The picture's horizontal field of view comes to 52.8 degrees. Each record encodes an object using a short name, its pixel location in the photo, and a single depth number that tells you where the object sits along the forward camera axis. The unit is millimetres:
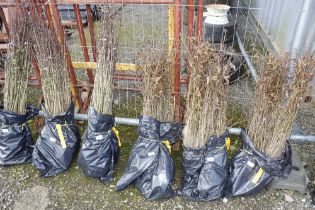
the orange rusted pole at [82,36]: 3363
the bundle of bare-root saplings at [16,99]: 3092
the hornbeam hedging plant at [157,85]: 2740
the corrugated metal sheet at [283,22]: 3329
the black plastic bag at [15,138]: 3225
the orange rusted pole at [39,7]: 3069
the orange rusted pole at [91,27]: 3480
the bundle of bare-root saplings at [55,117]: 3057
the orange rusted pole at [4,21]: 3514
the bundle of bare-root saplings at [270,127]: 2525
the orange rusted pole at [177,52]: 2742
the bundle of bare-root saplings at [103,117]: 2863
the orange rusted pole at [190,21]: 2745
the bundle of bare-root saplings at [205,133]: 2582
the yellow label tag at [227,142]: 3035
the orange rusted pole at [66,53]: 3096
